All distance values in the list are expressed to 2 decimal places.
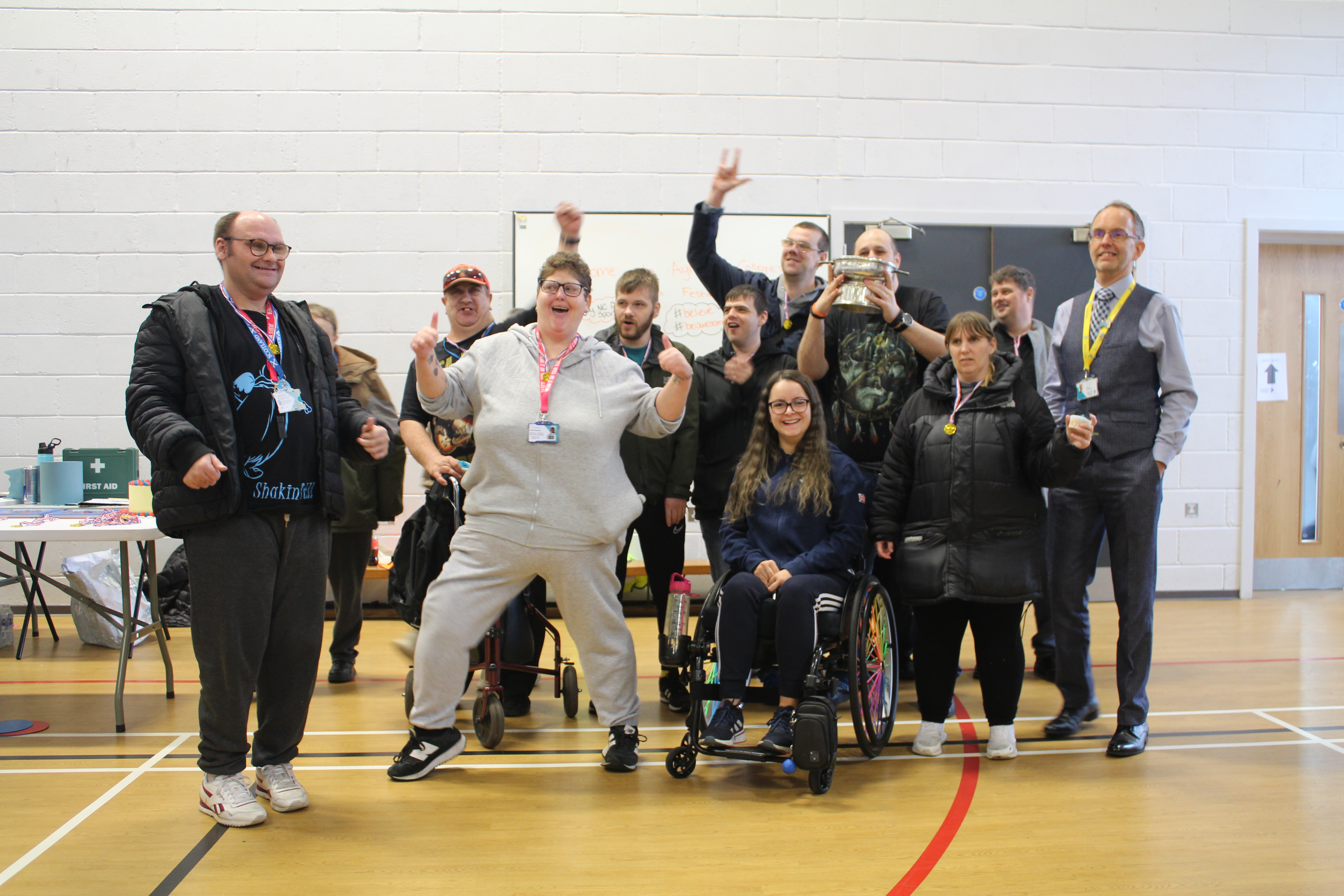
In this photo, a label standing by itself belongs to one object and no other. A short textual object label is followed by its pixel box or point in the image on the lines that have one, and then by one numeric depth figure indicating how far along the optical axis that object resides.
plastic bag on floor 4.28
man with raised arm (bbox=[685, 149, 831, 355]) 3.22
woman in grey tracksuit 2.51
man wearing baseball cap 3.00
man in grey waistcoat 2.79
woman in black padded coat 2.66
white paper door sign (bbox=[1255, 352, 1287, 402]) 5.67
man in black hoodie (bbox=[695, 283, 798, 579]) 3.19
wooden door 5.69
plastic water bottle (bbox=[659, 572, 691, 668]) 2.56
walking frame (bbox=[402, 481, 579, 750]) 2.83
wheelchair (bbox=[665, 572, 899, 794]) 2.41
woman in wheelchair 2.59
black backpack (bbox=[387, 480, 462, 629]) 2.95
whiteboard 5.22
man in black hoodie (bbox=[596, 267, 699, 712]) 3.06
